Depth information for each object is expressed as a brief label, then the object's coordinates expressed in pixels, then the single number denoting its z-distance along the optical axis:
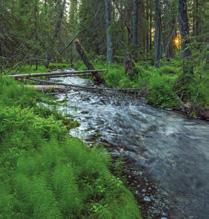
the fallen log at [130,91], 13.20
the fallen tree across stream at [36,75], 11.77
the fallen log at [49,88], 11.18
